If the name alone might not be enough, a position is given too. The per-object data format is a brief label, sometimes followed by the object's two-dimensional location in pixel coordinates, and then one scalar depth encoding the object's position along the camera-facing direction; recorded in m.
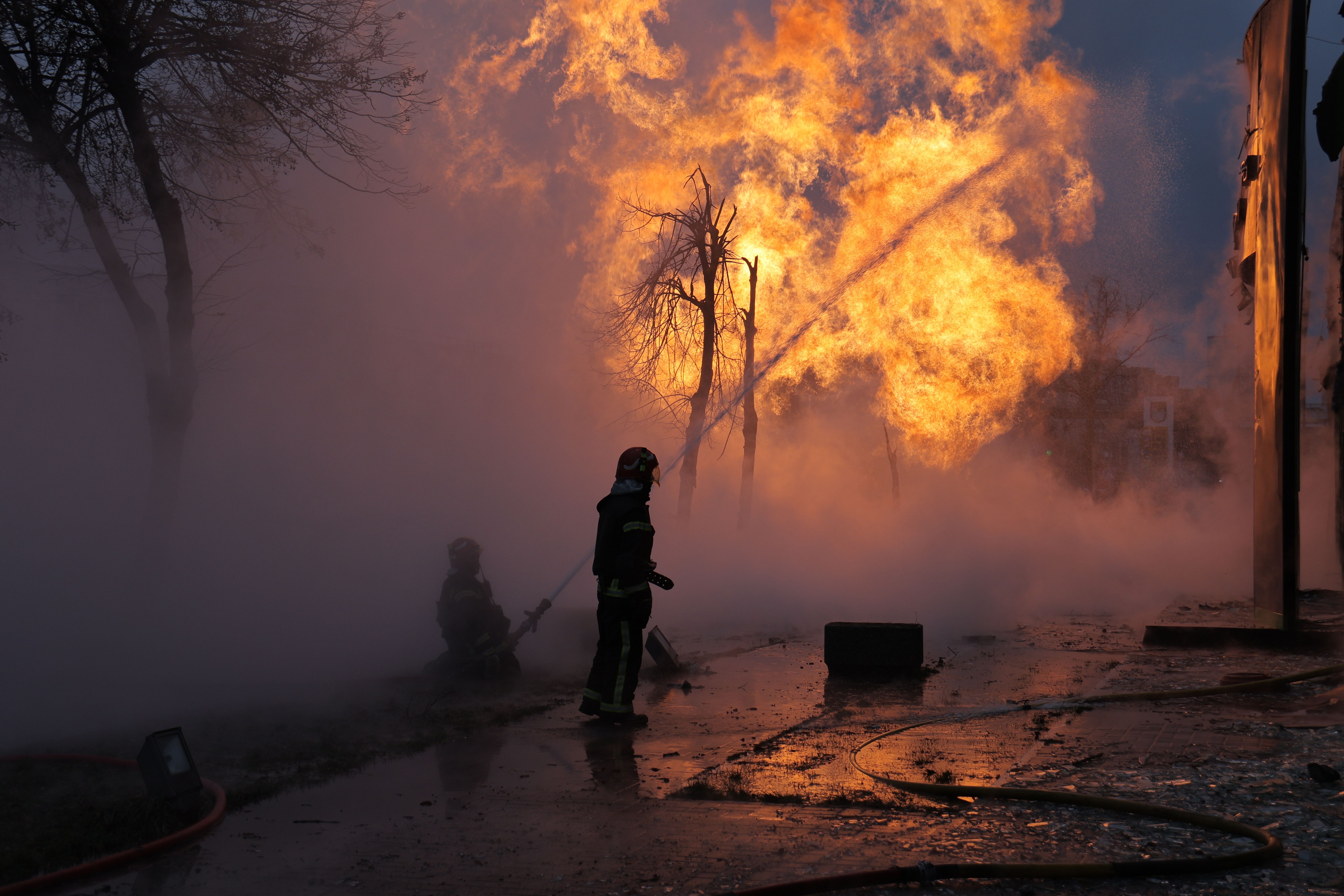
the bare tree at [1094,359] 35.81
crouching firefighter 8.36
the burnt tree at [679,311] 19.20
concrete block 8.41
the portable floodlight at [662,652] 8.82
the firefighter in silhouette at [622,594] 6.72
